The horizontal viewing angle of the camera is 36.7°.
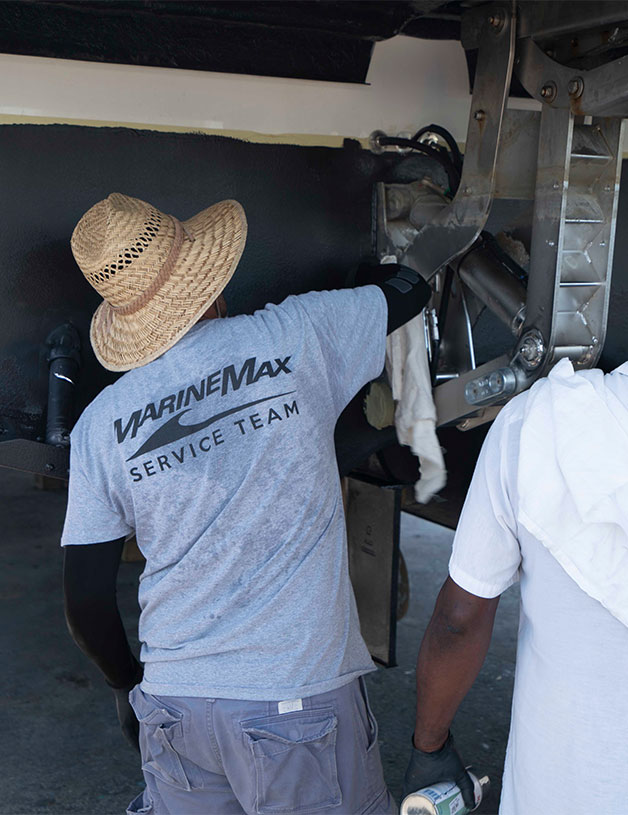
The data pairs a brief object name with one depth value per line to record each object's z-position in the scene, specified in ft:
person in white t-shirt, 3.70
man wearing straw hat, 5.06
